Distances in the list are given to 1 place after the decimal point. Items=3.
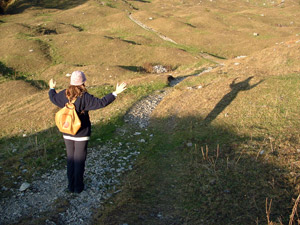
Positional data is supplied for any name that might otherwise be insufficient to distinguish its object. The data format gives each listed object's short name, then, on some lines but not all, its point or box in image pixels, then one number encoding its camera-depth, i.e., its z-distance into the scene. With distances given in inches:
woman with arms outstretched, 259.0
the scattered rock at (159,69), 1204.0
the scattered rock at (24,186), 305.5
